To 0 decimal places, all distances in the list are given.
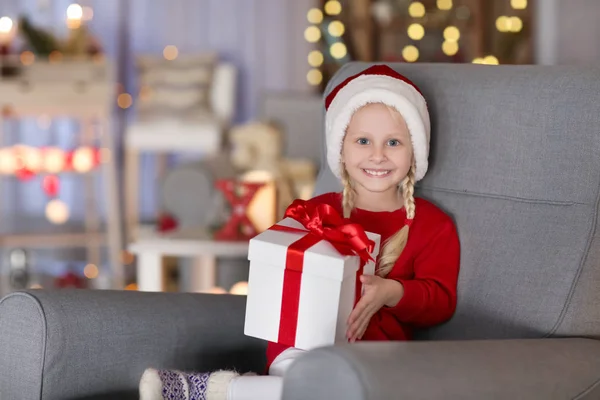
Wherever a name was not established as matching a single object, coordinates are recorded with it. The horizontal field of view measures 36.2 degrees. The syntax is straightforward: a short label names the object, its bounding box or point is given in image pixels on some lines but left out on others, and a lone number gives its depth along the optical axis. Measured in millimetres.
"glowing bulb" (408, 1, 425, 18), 5633
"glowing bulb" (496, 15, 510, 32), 5551
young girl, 1503
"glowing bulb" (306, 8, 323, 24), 5652
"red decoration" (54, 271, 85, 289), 3810
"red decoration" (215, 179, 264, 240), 2480
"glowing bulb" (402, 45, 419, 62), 5703
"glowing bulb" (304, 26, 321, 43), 5662
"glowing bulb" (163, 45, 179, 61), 5562
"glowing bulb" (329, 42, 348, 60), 5746
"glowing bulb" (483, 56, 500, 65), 4872
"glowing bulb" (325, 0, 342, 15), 5750
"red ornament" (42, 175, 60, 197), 3934
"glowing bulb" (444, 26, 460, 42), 5637
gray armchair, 1400
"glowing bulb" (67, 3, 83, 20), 4320
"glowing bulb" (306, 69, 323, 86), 5723
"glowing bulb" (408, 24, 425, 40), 5664
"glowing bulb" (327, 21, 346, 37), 5738
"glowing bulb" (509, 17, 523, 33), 5523
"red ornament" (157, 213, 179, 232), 2963
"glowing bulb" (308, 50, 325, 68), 5703
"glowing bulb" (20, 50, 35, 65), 4227
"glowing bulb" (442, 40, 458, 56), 5652
